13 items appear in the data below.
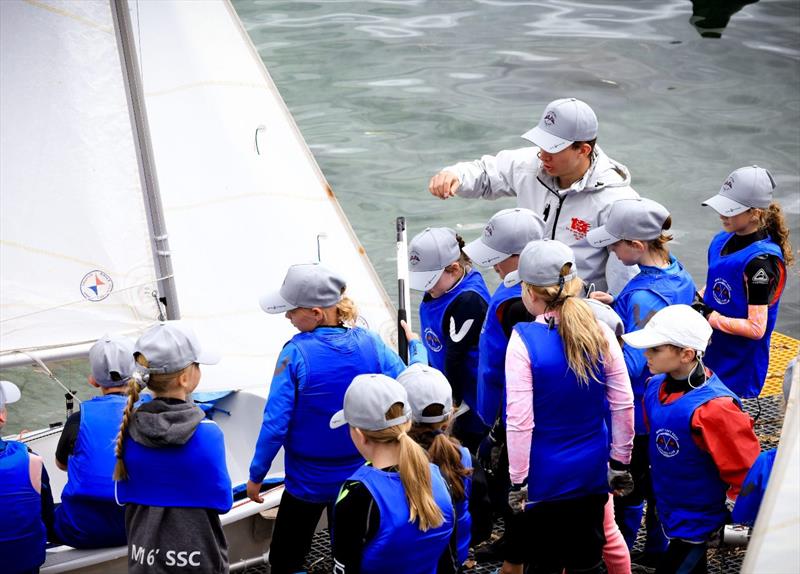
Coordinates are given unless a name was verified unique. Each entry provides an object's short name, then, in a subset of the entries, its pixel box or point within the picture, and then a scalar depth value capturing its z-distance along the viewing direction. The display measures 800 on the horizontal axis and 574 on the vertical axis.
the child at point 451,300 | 9.41
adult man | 9.98
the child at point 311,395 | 8.31
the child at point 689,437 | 7.82
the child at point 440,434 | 7.17
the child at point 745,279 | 9.96
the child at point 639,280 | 9.24
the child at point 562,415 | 7.95
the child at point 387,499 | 6.58
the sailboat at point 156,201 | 9.73
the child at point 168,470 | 7.21
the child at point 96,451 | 8.35
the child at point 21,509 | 8.07
